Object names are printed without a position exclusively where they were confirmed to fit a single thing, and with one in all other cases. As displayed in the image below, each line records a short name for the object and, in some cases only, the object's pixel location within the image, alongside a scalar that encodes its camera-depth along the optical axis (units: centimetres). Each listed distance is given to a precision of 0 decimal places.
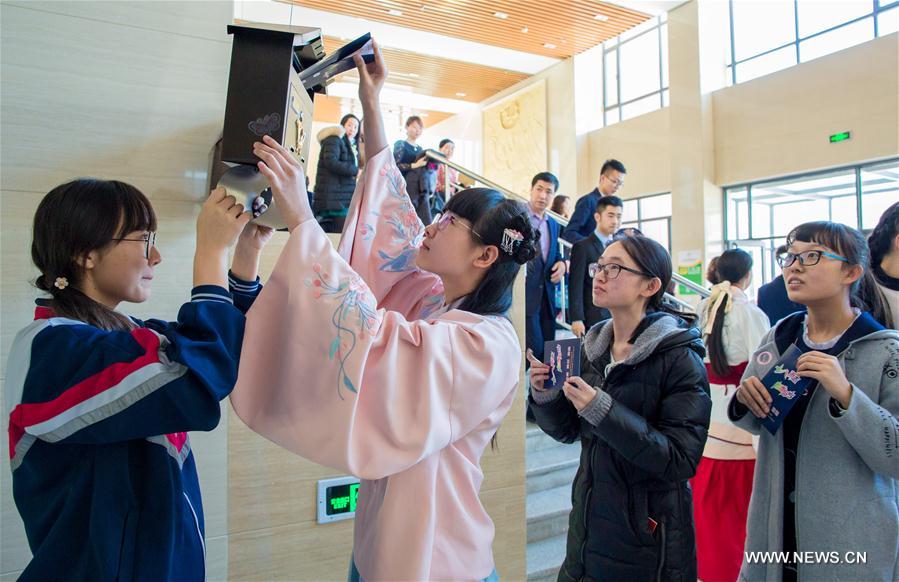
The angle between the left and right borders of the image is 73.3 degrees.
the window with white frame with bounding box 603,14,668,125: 1184
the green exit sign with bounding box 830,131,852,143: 850
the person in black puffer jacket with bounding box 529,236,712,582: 167
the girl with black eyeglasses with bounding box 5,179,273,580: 98
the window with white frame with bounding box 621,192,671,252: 1136
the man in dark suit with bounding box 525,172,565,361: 452
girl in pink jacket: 104
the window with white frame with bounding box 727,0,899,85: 866
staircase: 340
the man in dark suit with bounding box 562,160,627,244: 521
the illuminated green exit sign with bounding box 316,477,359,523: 212
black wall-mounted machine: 105
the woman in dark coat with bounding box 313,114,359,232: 455
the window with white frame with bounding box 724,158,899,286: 842
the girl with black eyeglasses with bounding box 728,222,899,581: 164
